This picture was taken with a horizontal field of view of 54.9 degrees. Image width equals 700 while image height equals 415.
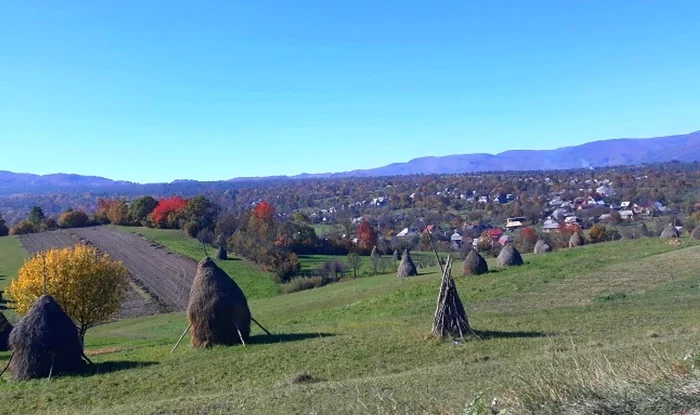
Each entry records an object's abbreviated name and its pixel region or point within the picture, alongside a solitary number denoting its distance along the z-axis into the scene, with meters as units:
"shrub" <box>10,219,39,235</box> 98.62
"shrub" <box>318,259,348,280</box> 64.50
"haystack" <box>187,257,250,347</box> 22.03
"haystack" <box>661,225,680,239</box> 53.34
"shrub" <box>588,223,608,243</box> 71.19
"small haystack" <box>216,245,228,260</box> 71.25
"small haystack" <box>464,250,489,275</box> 39.66
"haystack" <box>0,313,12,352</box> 31.43
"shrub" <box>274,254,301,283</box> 63.59
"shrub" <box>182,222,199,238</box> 89.75
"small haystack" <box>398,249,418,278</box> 46.22
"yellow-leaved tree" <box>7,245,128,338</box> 32.44
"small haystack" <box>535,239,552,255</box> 54.46
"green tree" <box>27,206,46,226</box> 101.29
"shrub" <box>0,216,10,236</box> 97.80
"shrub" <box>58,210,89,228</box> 105.31
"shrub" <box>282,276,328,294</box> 57.66
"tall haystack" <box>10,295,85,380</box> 19.33
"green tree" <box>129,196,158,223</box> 102.12
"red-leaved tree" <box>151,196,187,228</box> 95.06
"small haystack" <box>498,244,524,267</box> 42.25
